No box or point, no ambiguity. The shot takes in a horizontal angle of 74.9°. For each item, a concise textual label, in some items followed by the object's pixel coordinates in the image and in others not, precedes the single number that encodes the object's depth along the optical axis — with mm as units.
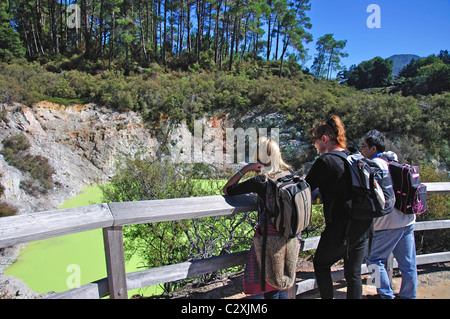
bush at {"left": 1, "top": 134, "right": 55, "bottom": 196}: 12195
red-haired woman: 2129
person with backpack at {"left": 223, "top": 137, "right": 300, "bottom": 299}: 2102
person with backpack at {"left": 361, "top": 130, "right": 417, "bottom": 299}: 2619
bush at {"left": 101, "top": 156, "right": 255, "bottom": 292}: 5695
